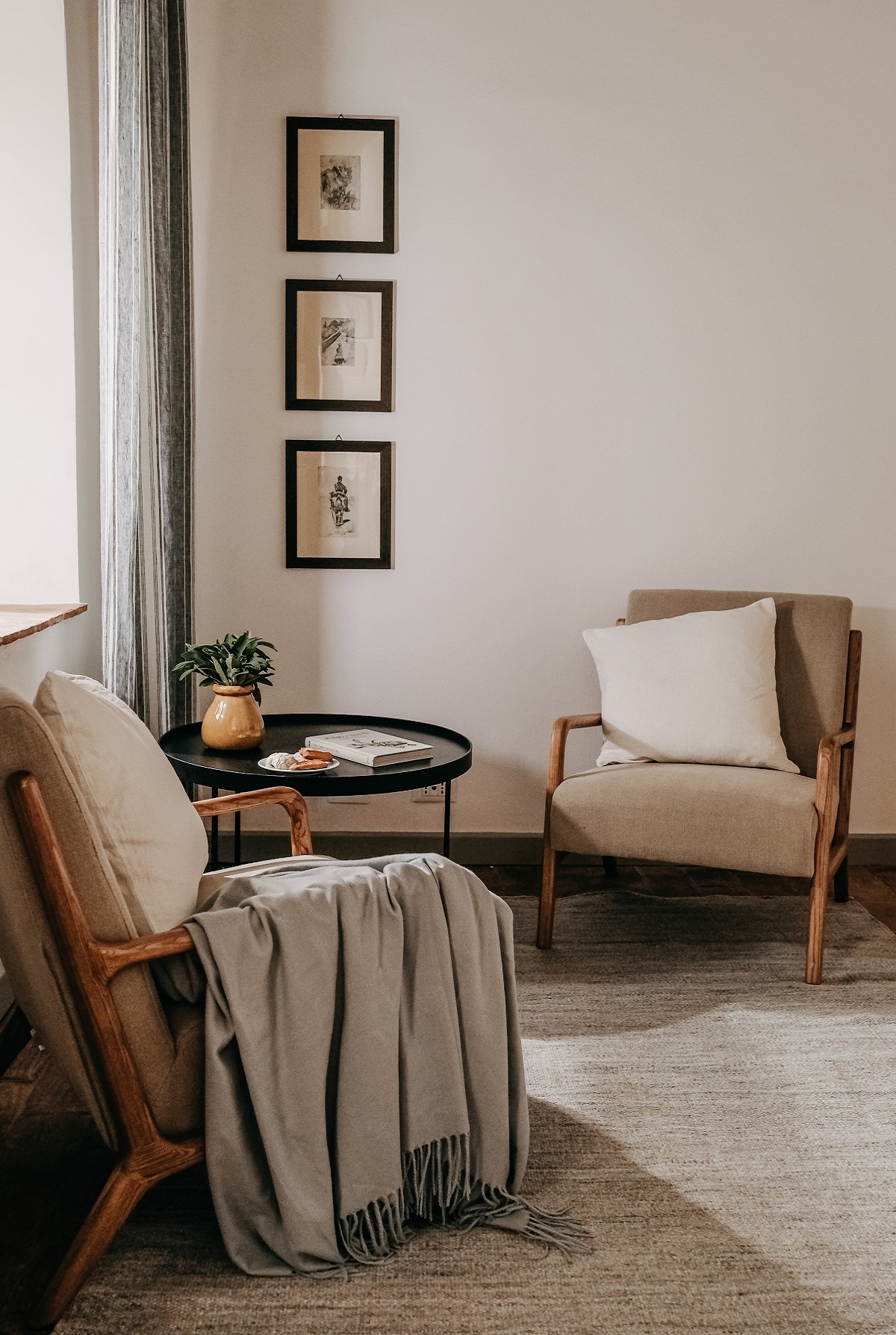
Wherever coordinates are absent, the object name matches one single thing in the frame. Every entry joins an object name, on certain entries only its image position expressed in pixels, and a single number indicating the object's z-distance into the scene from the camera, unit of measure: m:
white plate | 2.39
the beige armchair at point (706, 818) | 2.62
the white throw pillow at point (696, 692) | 2.91
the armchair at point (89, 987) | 1.45
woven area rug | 1.51
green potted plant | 2.56
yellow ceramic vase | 2.57
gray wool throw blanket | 1.55
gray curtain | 2.52
